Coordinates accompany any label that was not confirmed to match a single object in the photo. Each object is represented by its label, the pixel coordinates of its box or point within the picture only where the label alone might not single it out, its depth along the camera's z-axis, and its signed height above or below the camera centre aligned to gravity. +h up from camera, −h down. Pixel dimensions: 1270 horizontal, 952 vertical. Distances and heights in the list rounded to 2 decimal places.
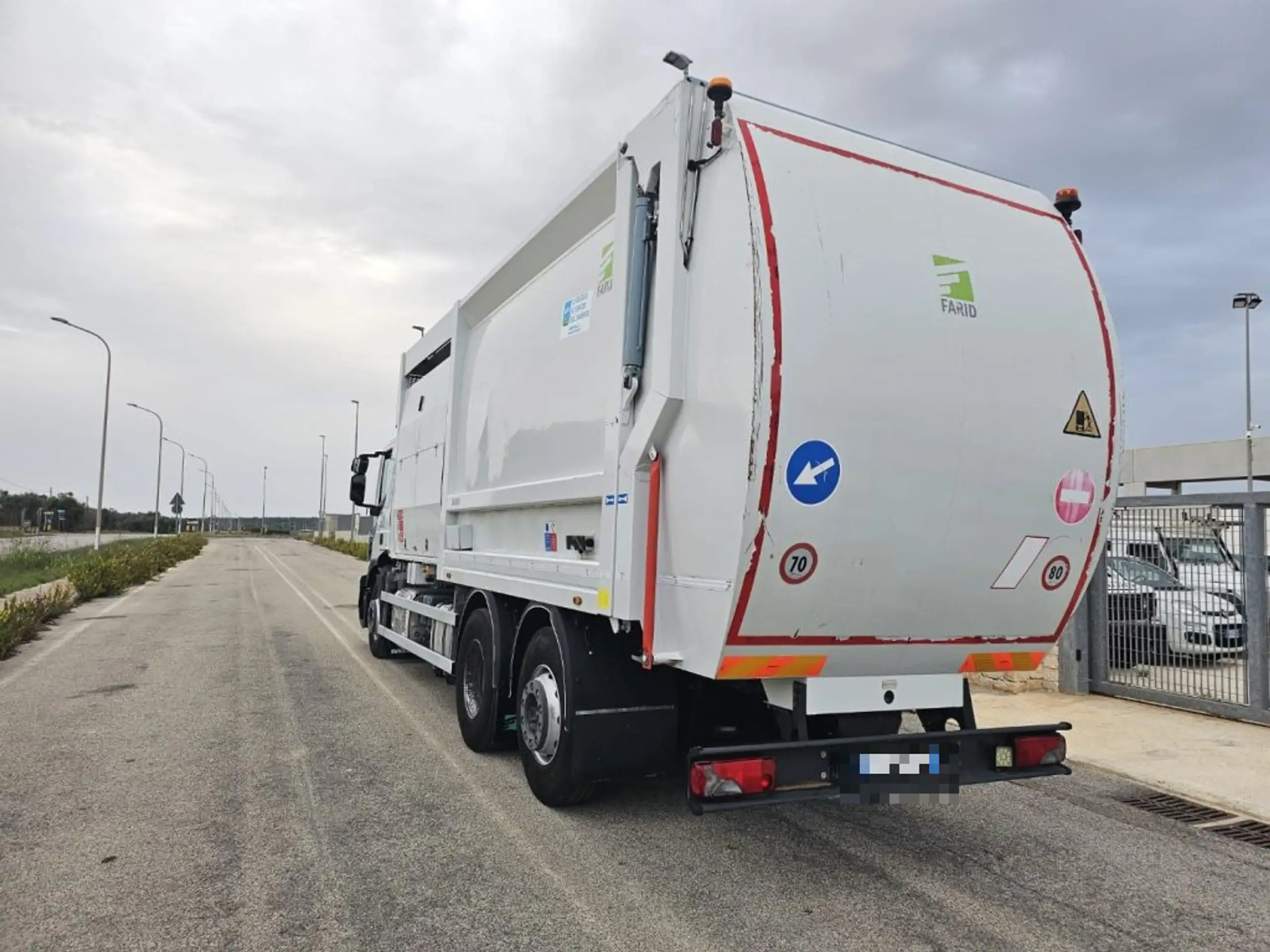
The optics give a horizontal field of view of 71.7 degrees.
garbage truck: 3.57 +0.35
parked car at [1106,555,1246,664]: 7.42 -0.56
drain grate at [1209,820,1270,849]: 4.79 -1.54
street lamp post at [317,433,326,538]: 73.19 +1.91
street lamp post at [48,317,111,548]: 30.17 +1.69
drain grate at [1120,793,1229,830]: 5.16 -1.54
